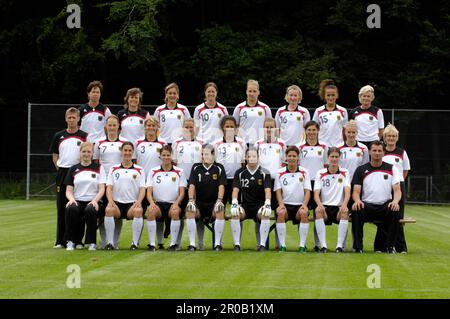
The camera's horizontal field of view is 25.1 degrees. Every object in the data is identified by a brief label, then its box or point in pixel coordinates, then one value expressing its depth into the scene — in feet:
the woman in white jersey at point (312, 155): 48.21
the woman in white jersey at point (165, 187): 46.68
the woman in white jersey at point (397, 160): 46.93
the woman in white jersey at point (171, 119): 50.24
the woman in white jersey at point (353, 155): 48.49
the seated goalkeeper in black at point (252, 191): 46.60
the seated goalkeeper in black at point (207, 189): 46.47
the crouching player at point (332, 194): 46.39
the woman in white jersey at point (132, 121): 49.96
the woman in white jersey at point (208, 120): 50.16
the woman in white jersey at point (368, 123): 49.83
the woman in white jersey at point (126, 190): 46.52
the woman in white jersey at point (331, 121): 49.62
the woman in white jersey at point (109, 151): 47.42
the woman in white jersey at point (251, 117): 49.80
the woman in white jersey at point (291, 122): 50.24
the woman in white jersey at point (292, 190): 46.68
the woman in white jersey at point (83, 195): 46.29
